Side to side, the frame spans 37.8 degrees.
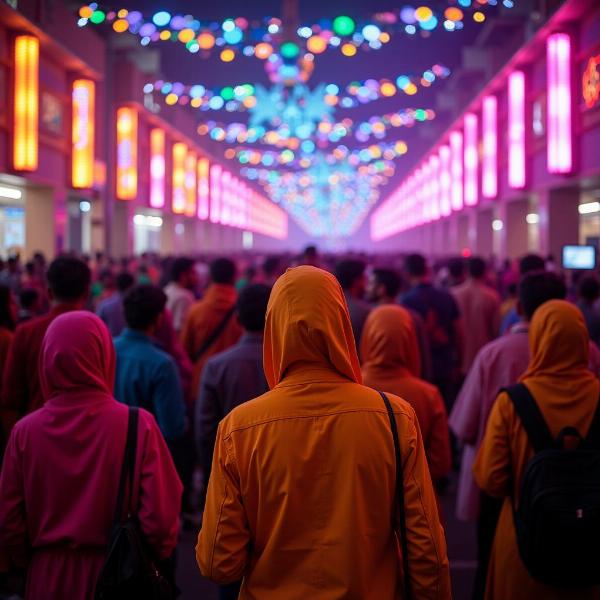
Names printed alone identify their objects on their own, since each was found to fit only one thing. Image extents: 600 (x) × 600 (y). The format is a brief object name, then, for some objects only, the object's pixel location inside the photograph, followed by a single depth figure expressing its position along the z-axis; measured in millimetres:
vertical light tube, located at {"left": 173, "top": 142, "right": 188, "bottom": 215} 33188
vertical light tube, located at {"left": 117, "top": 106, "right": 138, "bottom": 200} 24375
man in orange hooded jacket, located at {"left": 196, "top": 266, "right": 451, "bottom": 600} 2393
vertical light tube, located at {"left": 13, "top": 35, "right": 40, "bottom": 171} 16125
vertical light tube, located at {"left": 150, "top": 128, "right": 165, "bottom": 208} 28984
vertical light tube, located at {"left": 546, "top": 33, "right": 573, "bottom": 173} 16141
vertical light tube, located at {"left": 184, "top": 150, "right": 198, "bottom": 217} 35503
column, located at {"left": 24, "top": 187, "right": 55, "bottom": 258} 19312
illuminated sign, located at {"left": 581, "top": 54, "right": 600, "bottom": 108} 14984
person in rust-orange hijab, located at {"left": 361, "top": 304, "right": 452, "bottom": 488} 4258
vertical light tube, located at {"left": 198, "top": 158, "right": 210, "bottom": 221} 39562
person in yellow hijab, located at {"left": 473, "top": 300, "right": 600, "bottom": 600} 3580
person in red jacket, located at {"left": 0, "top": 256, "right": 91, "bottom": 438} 4699
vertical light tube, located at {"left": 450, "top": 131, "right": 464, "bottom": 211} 30406
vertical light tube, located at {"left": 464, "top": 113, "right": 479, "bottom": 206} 27656
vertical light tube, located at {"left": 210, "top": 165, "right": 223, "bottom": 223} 42938
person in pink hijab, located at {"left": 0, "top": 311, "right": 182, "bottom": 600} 3105
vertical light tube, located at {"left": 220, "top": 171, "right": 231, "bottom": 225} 46494
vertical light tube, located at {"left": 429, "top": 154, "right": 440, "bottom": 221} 36909
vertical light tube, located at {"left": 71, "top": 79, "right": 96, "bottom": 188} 20297
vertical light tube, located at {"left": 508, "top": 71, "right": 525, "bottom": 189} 20375
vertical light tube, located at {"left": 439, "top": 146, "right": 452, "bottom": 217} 33369
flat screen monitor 13727
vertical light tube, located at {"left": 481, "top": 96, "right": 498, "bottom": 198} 24062
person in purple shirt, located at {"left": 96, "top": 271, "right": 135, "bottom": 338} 7418
